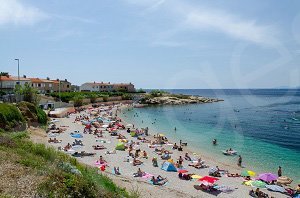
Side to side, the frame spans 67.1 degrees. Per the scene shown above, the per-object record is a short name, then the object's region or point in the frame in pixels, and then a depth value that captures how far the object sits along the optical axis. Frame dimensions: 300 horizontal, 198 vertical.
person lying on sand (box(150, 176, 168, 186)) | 16.26
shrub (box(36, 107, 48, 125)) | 32.22
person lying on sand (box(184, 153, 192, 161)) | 22.31
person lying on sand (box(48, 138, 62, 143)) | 26.02
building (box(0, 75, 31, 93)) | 51.69
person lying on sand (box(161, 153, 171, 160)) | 22.63
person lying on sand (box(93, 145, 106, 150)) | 24.57
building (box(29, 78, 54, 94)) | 64.27
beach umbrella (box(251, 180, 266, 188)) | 16.16
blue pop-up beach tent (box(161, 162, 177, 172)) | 19.07
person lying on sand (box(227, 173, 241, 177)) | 18.48
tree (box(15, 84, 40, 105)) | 37.85
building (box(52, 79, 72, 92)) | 70.58
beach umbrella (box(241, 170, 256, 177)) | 18.33
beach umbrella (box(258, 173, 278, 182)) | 16.85
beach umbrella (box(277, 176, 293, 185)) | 17.08
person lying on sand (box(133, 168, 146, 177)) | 17.59
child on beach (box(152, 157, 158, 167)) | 20.36
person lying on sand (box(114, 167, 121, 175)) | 17.83
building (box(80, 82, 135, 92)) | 88.18
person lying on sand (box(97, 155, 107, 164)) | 19.85
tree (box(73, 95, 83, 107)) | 57.61
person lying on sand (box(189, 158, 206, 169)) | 20.37
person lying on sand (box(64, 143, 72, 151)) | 23.08
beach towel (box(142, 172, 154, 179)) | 17.32
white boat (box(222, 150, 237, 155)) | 24.47
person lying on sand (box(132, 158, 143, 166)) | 20.36
